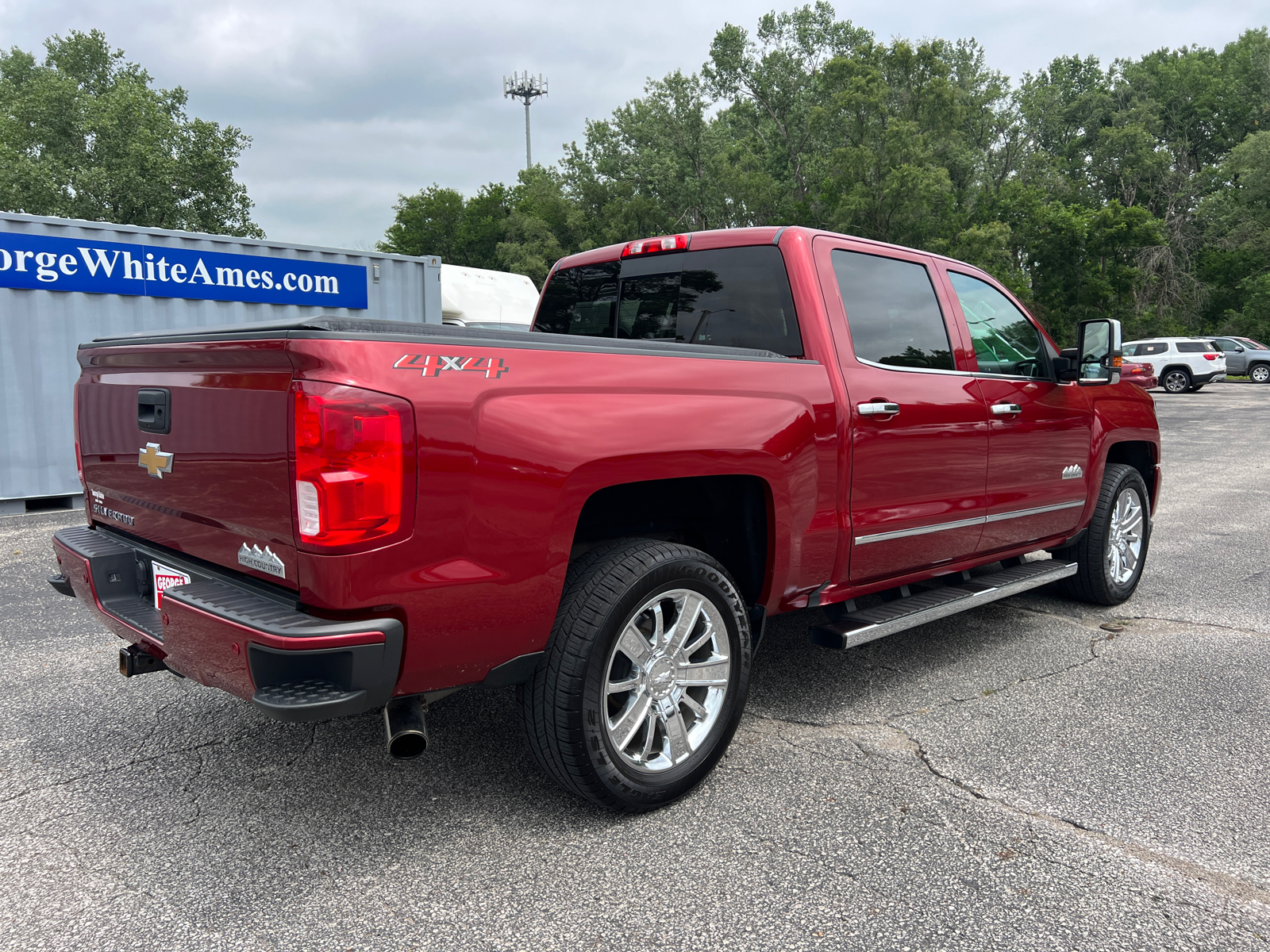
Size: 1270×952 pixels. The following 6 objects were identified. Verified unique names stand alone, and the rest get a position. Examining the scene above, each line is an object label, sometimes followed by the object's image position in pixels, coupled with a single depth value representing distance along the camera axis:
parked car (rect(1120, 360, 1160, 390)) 27.42
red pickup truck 2.24
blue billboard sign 8.85
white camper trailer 13.84
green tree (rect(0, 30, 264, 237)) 37.31
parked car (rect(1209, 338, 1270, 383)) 33.19
